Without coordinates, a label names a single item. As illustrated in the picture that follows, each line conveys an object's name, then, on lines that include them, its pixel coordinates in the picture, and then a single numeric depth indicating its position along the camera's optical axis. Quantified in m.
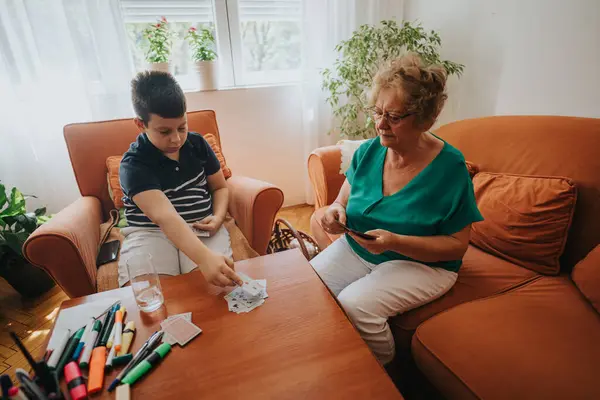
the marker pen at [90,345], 0.72
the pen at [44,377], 0.54
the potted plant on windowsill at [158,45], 2.12
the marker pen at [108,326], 0.78
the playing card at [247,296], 0.90
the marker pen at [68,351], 0.71
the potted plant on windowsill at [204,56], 2.25
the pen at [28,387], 0.50
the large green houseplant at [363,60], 2.12
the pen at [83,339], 0.74
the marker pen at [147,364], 0.70
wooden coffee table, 0.68
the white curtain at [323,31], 2.38
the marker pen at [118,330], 0.76
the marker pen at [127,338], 0.76
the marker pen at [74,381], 0.65
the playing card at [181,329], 0.80
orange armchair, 1.14
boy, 1.06
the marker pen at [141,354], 0.69
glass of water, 0.92
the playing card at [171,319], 0.79
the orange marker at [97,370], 0.67
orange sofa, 0.79
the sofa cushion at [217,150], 1.79
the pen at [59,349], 0.71
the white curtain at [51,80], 1.90
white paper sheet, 0.82
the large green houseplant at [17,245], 1.66
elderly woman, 1.01
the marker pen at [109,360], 0.72
